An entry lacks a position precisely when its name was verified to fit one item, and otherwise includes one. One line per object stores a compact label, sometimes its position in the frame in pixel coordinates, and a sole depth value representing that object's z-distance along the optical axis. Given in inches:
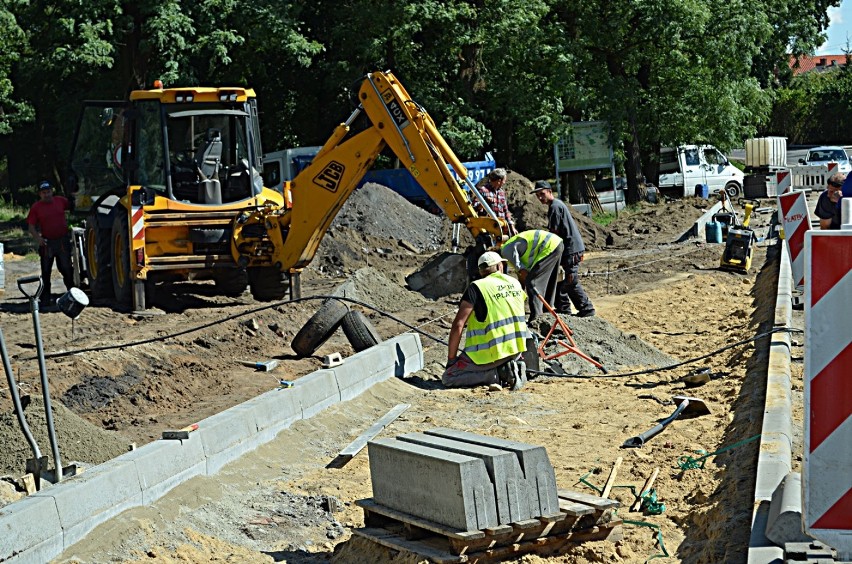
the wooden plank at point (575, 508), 250.1
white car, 1774.4
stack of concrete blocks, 240.7
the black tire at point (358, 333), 517.0
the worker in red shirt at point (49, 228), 717.3
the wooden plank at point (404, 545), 239.0
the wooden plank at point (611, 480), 304.1
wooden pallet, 240.1
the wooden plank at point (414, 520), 237.5
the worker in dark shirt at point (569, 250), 613.0
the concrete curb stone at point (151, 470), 246.4
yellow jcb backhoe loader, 641.0
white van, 1513.3
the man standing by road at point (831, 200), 660.1
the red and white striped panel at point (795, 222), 629.0
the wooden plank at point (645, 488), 296.2
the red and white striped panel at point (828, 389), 207.3
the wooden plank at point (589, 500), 255.3
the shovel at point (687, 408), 393.1
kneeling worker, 445.7
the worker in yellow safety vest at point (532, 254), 569.0
